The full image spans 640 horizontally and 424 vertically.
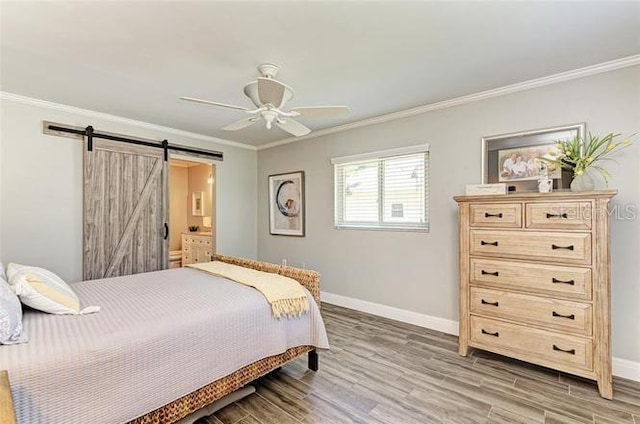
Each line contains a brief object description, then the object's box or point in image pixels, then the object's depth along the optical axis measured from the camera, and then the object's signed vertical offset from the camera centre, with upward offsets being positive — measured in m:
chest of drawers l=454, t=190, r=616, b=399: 2.16 -0.53
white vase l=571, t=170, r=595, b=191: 2.33 +0.22
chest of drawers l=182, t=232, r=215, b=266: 5.33 -0.64
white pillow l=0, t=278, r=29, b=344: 1.43 -0.52
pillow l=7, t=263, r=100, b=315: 1.82 -0.49
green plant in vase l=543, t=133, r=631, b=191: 2.36 +0.45
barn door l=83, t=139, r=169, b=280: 3.64 +0.04
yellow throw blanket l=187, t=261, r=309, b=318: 2.24 -0.59
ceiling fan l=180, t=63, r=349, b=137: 2.14 +0.83
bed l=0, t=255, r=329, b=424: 1.34 -0.74
